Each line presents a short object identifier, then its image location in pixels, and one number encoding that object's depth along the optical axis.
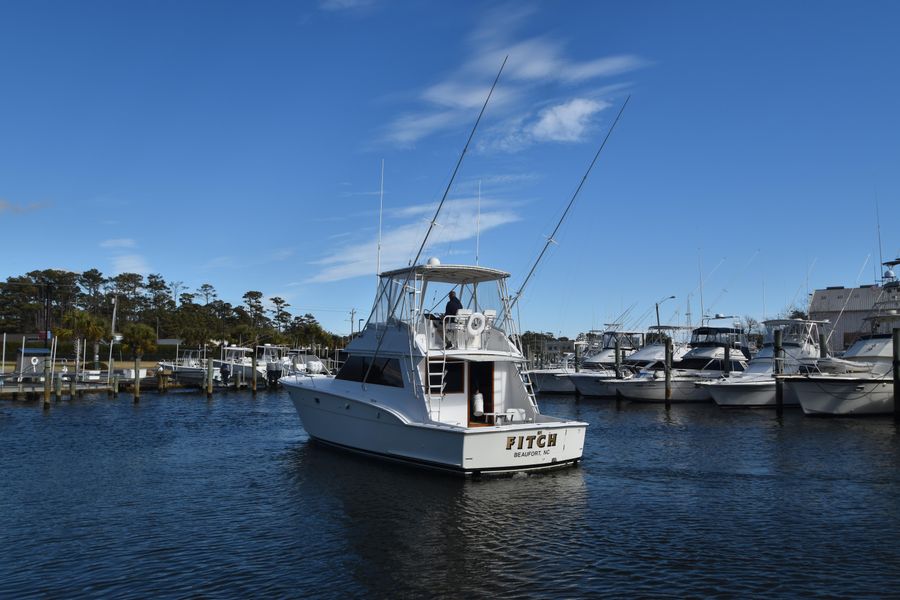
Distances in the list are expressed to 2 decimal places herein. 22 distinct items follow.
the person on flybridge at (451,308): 18.44
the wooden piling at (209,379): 45.24
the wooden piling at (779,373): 33.97
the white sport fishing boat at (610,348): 56.00
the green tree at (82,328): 49.88
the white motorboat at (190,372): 54.22
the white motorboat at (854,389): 30.70
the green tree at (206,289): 119.31
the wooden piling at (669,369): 40.43
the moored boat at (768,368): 37.47
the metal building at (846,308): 78.00
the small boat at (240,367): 59.38
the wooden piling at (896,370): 29.03
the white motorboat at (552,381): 53.84
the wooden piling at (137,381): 39.47
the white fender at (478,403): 17.81
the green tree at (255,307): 109.44
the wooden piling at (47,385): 34.24
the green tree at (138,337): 59.94
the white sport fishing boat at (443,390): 16.09
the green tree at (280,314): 111.75
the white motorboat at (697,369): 42.84
